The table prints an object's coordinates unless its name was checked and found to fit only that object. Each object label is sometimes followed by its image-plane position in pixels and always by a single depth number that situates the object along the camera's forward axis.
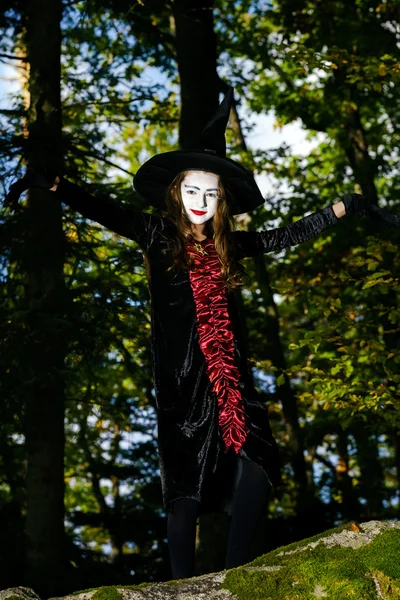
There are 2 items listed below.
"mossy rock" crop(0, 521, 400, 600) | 3.52
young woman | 4.50
